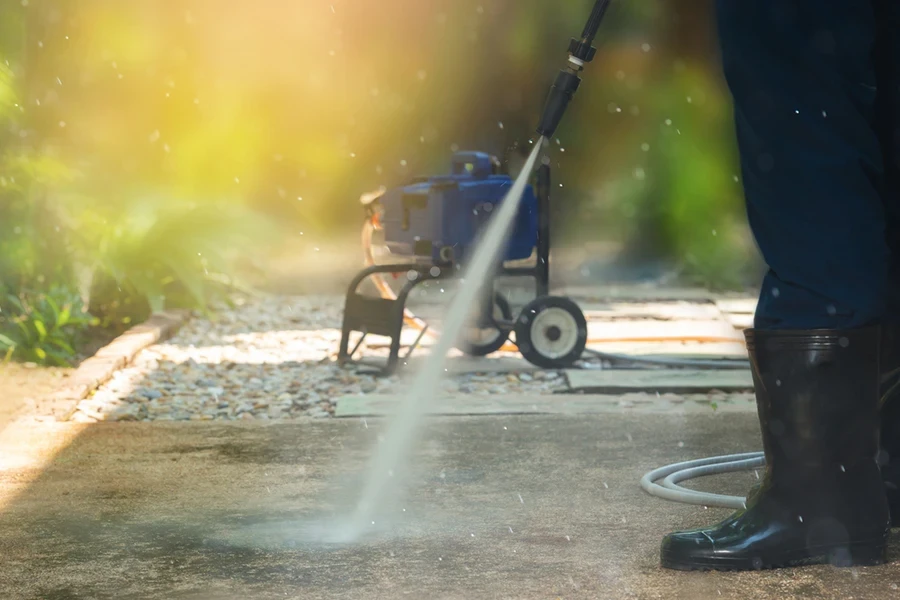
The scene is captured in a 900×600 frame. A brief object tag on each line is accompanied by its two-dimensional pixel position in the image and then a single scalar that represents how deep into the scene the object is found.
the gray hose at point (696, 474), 5.95
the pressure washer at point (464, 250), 10.95
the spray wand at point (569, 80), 5.78
